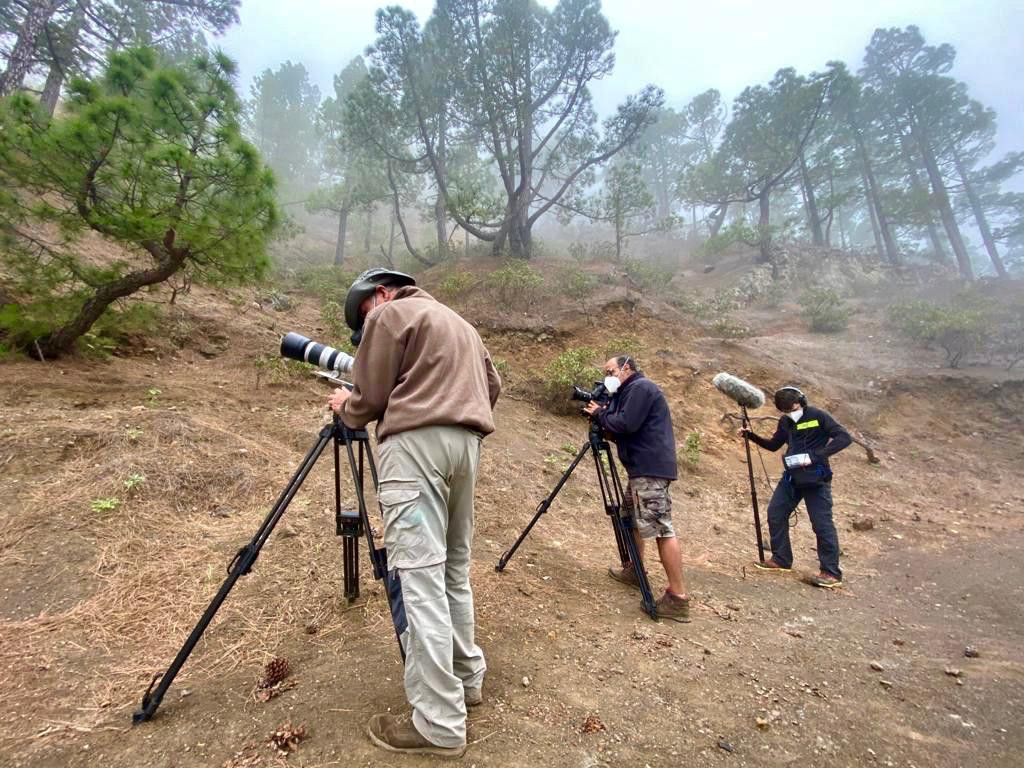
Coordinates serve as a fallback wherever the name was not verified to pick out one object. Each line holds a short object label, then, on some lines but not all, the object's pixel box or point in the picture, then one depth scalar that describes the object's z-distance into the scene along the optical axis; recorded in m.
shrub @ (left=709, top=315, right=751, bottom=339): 12.45
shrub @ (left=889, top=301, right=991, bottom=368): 11.59
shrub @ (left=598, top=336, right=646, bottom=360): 9.68
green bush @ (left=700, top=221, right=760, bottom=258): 19.66
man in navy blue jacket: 3.34
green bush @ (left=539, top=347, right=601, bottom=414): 8.26
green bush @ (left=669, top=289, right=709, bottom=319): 14.04
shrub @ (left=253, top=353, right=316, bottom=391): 6.72
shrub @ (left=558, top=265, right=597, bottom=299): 12.38
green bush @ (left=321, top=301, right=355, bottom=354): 9.39
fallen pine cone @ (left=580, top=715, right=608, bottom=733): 1.96
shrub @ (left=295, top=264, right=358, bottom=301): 13.48
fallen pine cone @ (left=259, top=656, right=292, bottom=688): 2.21
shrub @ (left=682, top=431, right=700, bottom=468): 7.55
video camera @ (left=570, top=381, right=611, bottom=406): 3.61
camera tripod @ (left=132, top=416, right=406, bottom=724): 1.92
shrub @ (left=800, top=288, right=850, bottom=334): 14.41
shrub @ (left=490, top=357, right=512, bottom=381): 8.93
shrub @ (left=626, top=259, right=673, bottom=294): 15.90
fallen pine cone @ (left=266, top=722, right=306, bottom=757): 1.79
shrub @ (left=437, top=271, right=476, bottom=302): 12.30
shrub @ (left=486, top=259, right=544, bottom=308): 11.92
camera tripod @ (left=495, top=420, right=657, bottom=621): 3.19
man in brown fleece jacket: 1.77
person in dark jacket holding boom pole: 4.39
